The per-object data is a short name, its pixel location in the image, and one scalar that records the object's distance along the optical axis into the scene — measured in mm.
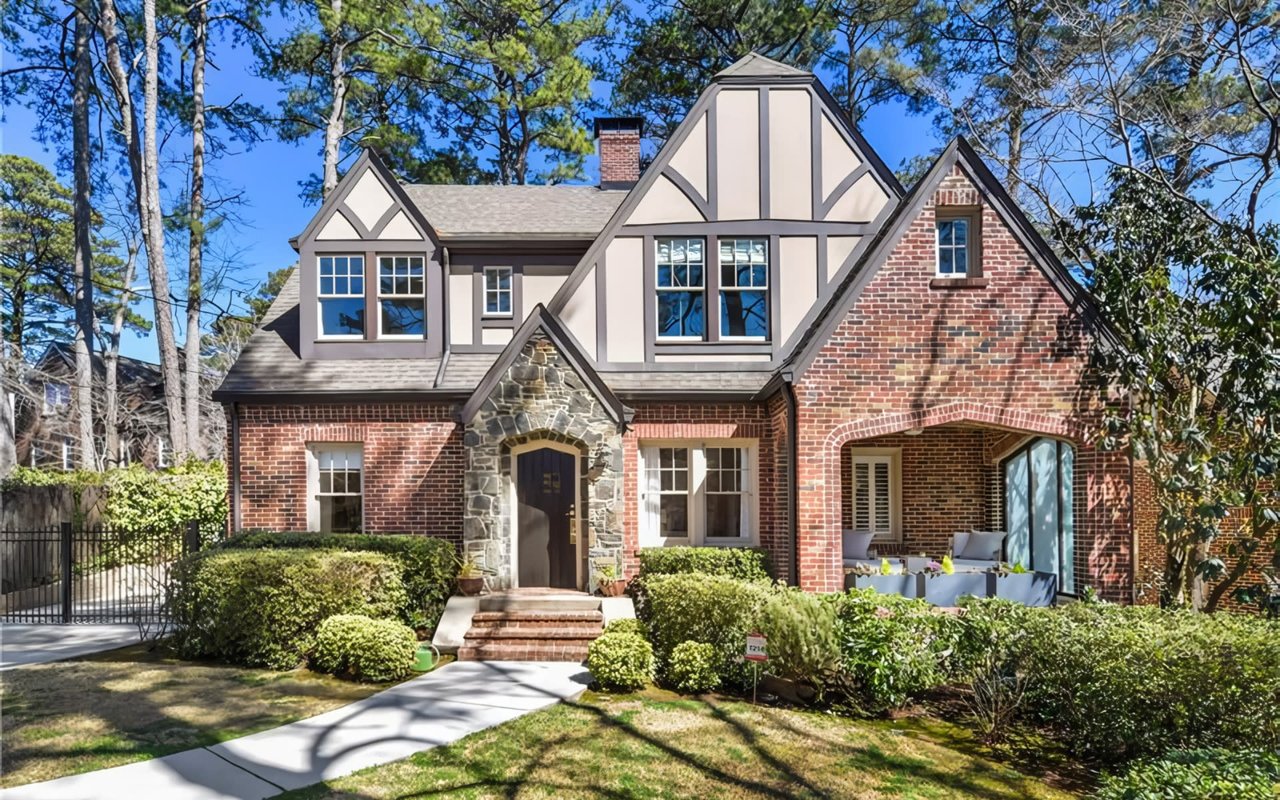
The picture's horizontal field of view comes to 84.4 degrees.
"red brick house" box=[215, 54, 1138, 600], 10234
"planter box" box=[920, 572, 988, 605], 10305
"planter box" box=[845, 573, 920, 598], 10359
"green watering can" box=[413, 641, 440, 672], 8891
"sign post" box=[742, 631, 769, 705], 7332
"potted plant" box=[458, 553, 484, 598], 10781
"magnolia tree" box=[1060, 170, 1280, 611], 8430
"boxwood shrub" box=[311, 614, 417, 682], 8391
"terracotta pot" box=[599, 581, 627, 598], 10758
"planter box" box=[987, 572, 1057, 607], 10227
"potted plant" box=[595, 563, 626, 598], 10766
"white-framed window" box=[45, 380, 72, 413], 23908
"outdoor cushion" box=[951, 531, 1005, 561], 12266
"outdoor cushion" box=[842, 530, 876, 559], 12555
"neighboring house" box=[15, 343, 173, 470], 23406
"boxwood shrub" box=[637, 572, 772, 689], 8219
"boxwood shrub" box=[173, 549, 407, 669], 8977
